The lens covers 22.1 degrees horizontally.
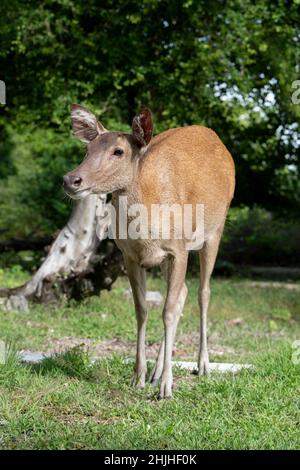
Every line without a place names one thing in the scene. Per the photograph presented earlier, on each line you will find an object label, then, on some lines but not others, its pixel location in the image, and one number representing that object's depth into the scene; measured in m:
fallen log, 8.93
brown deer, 4.61
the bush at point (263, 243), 16.12
